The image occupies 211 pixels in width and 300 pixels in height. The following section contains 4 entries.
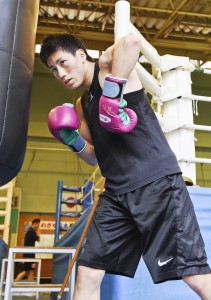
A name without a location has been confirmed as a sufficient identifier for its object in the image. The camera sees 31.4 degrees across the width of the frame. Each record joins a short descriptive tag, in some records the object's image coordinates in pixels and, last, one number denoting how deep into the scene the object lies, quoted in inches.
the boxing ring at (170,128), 69.2
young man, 47.9
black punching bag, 39.5
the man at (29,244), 250.2
